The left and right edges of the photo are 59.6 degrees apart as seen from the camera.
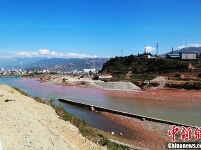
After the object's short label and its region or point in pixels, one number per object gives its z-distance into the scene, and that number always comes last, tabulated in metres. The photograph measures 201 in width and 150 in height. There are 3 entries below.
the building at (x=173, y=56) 87.00
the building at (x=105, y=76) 73.40
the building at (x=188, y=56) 82.21
